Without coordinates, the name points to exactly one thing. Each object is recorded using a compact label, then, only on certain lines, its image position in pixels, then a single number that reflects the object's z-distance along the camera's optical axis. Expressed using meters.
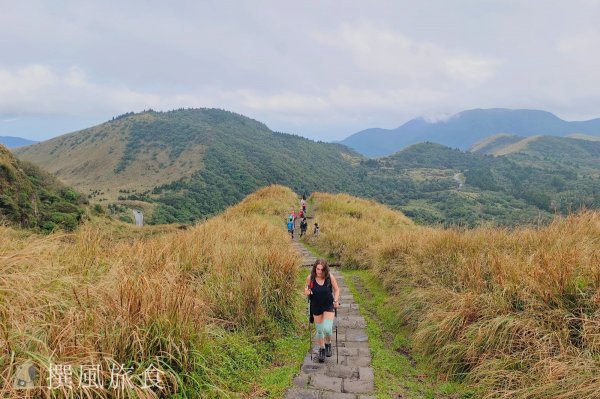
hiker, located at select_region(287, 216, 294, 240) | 17.23
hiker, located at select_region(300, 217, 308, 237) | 17.70
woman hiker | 5.41
